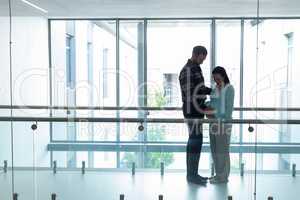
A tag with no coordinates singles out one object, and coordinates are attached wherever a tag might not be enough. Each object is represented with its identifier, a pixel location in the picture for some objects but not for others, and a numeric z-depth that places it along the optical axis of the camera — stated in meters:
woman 3.53
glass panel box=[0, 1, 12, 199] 4.44
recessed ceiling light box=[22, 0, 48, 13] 4.83
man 3.50
